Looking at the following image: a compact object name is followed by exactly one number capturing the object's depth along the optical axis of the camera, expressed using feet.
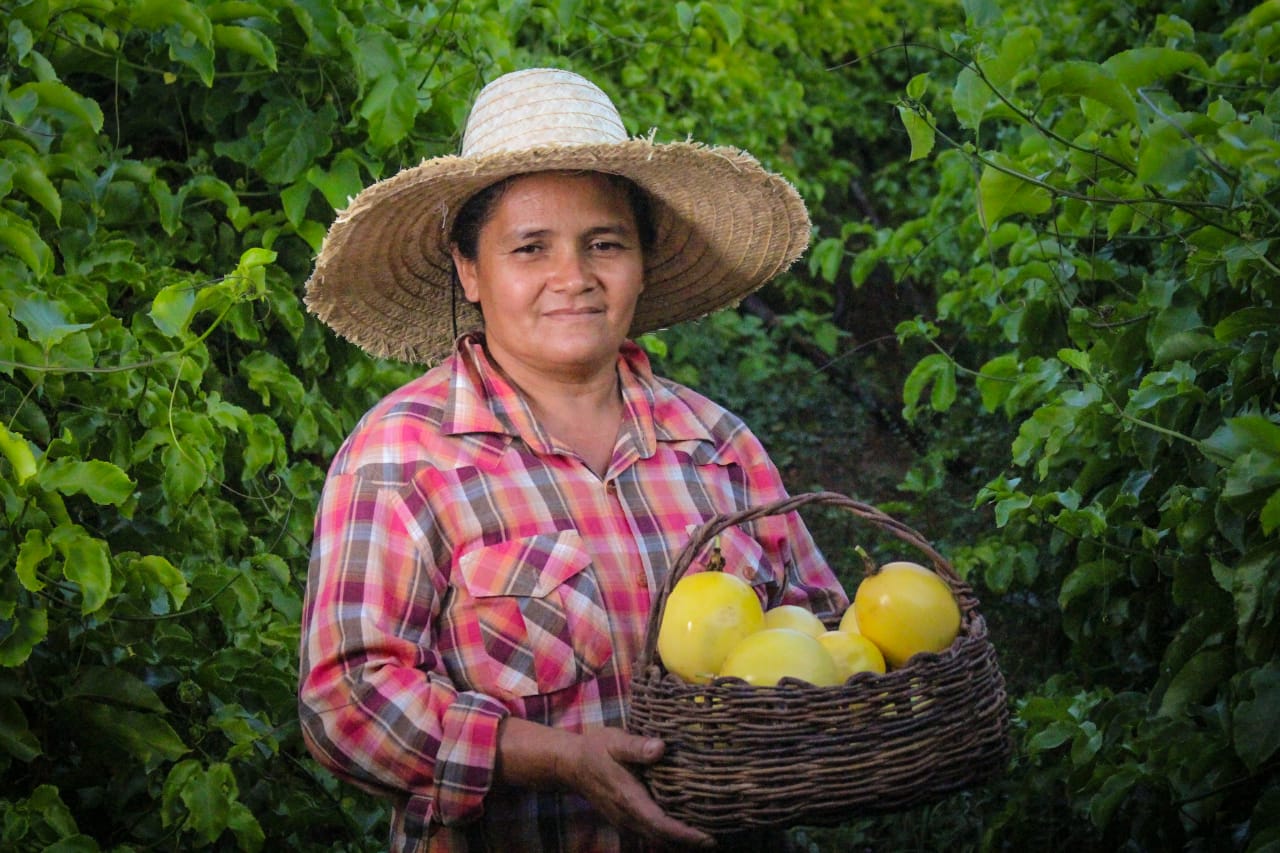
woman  6.93
